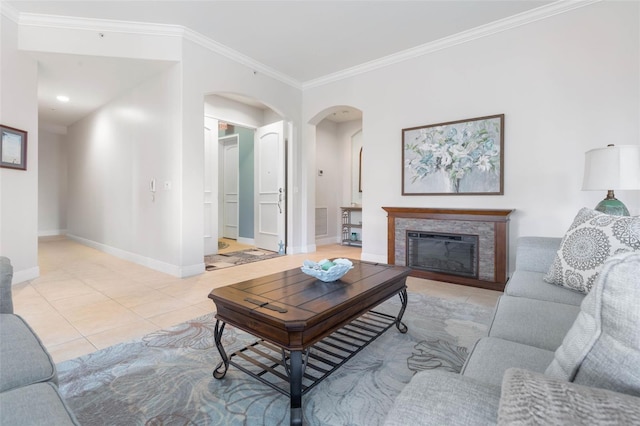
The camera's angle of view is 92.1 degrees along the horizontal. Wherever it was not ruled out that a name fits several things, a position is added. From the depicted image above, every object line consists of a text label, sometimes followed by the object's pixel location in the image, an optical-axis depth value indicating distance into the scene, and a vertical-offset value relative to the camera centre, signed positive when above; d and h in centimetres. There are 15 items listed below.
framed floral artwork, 348 +61
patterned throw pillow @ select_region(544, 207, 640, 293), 146 -18
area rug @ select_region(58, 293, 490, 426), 132 -88
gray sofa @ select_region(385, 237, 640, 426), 43 -28
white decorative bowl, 175 -36
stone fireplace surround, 321 -26
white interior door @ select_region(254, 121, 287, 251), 531 +37
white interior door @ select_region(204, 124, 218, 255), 542 +26
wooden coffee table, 126 -51
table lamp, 209 +26
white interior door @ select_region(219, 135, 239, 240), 702 +53
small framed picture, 316 +62
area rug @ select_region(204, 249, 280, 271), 434 -80
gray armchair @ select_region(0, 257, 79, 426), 69 -47
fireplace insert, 345 -53
